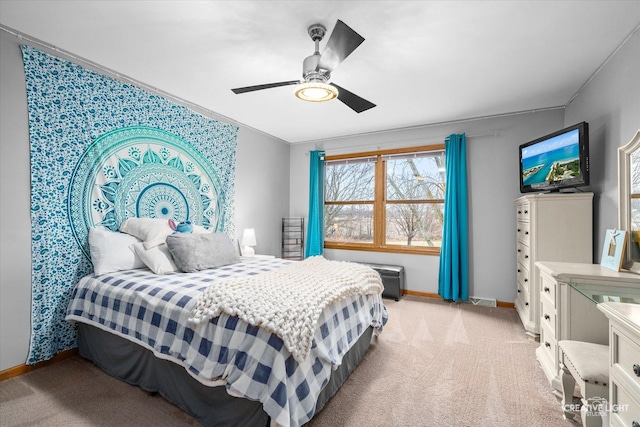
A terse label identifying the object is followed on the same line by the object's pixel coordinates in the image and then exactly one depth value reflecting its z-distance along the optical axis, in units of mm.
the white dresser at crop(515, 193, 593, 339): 2730
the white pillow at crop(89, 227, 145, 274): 2451
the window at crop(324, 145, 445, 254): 4402
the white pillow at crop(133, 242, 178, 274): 2508
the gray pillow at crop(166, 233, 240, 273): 2604
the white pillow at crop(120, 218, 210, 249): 2693
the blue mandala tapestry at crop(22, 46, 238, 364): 2287
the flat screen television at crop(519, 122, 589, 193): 2631
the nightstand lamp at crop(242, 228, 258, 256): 3984
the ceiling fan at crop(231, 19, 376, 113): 1751
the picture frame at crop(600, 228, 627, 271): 1943
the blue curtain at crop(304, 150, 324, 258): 5062
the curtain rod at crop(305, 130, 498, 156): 4000
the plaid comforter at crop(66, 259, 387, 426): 1413
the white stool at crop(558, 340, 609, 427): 1491
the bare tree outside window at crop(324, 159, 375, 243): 4863
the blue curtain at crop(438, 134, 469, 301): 4008
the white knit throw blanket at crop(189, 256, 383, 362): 1462
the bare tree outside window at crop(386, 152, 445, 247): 4371
